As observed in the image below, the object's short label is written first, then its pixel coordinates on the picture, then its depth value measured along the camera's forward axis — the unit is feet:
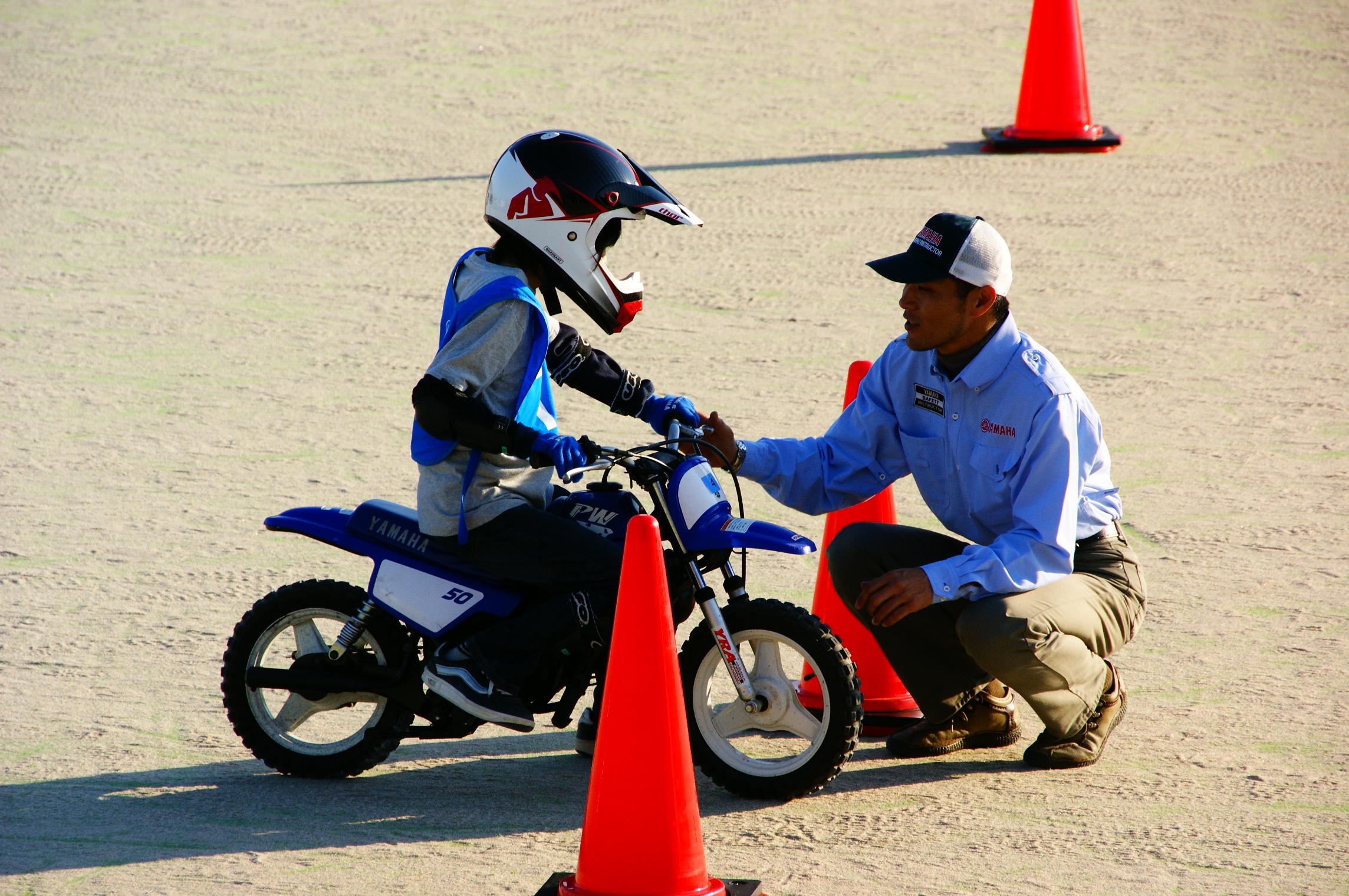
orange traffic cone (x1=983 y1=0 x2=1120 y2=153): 78.95
